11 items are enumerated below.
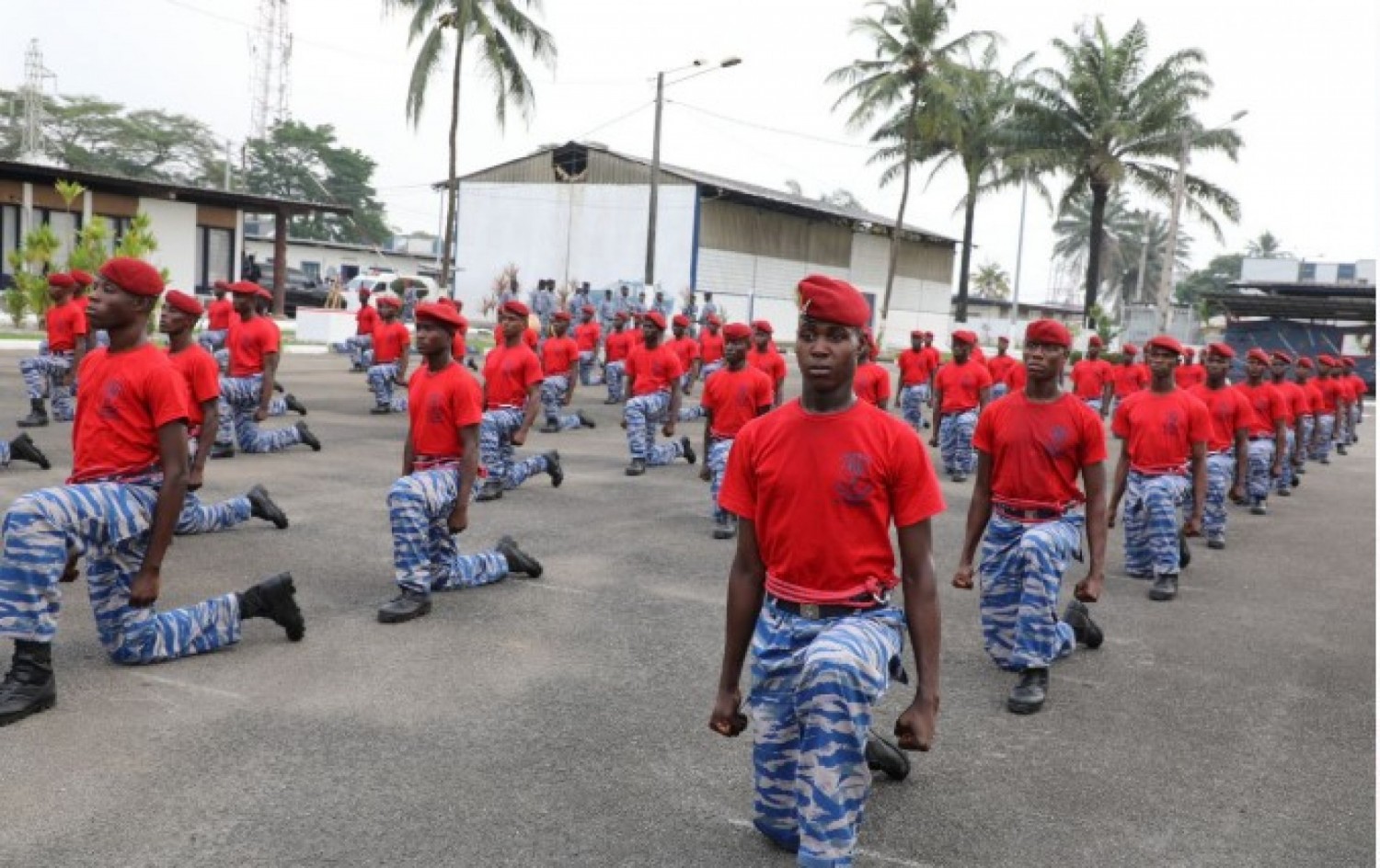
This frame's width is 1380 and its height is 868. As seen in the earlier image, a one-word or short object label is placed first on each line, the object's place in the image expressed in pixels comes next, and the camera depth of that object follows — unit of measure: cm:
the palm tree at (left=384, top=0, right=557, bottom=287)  3138
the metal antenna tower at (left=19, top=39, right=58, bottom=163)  5747
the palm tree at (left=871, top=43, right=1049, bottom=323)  4019
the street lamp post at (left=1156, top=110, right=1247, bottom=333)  3312
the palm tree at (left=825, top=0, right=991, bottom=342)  3978
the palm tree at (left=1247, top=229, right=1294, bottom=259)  9931
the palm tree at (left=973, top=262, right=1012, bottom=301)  9538
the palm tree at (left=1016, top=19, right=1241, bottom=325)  3812
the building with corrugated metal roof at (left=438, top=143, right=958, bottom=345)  4456
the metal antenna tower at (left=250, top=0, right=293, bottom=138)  7631
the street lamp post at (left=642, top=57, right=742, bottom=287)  3140
